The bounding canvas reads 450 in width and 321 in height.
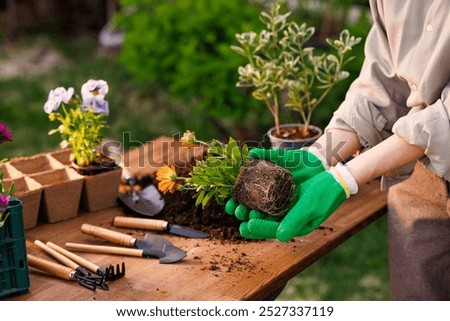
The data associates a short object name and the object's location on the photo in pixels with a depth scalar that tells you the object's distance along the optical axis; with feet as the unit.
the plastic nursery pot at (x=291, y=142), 8.27
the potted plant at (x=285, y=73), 8.55
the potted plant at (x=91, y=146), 7.72
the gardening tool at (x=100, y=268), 6.56
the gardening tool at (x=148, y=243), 6.92
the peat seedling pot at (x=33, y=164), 8.24
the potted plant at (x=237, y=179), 6.55
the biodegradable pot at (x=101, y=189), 7.92
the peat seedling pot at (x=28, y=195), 7.43
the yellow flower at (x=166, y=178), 7.06
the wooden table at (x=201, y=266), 6.37
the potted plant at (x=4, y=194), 6.09
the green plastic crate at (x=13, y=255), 6.19
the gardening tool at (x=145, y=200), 7.89
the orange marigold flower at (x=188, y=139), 6.91
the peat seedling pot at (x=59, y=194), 7.65
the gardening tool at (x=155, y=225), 7.40
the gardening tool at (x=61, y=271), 6.47
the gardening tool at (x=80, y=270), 6.46
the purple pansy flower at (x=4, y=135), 6.48
